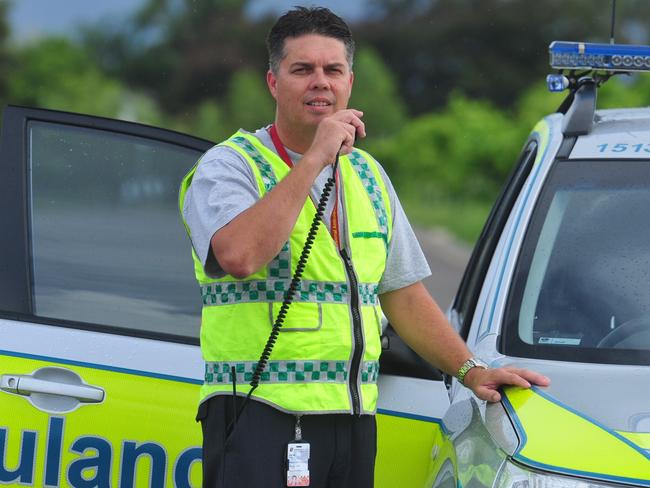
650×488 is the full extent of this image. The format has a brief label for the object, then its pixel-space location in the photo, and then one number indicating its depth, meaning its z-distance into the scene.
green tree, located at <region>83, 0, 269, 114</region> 139.00
